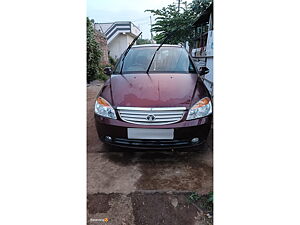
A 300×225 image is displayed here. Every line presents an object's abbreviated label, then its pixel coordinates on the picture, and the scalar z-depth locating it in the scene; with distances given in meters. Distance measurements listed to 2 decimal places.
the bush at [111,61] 12.35
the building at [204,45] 5.02
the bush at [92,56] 5.65
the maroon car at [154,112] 1.88
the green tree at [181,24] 7.58
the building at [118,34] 10.49
